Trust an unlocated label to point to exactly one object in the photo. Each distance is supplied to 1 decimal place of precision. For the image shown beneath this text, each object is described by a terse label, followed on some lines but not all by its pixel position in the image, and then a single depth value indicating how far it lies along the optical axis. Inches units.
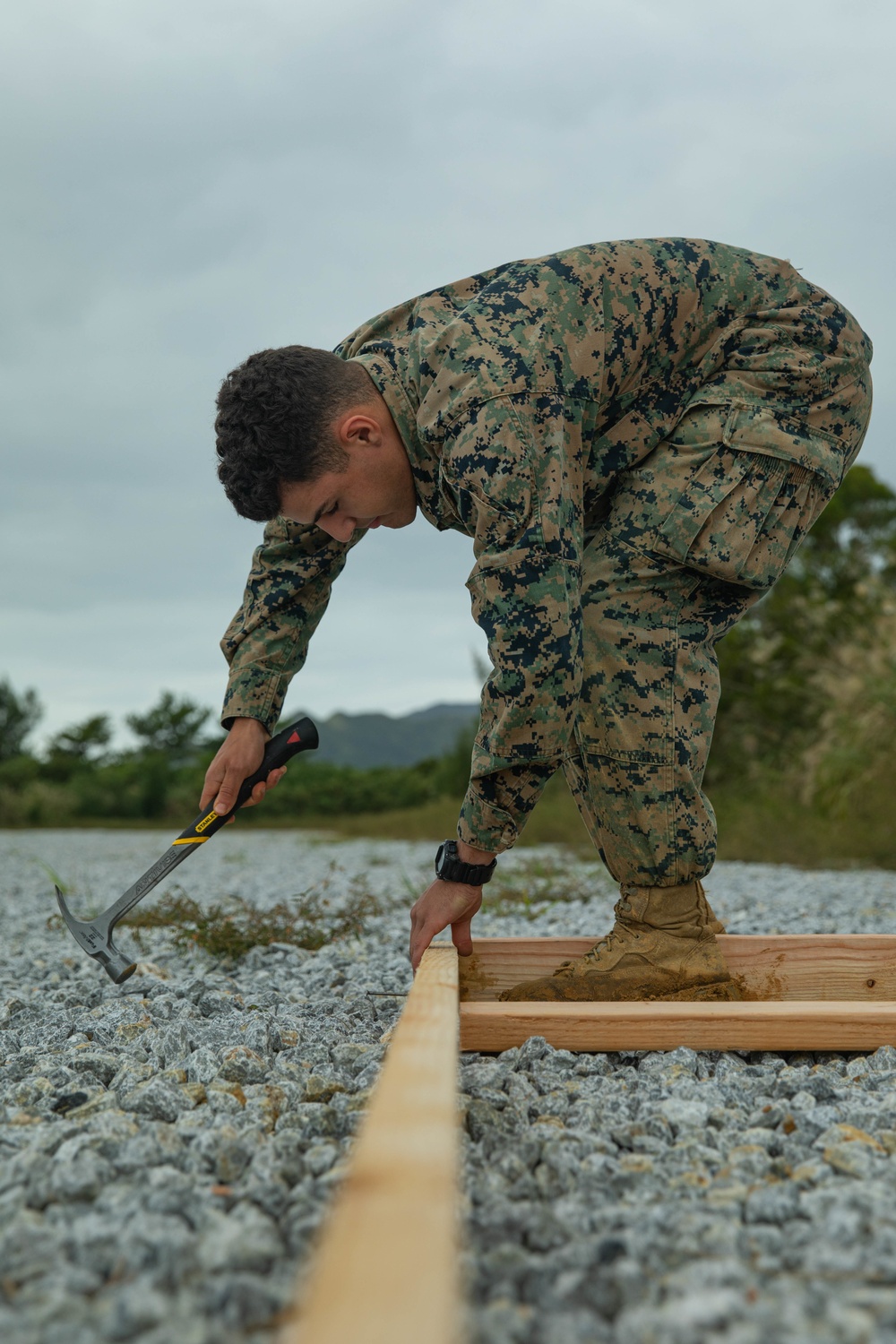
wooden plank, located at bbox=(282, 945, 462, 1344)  28.2
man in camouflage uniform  79.4
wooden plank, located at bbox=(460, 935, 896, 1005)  91.5
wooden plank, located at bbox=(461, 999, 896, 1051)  74.0
